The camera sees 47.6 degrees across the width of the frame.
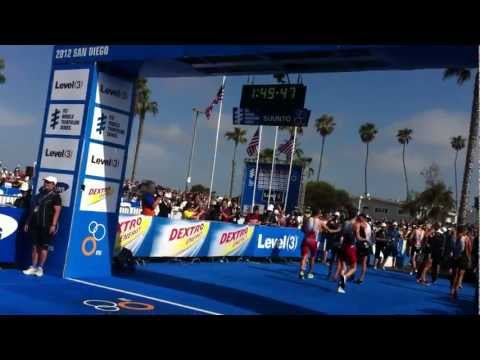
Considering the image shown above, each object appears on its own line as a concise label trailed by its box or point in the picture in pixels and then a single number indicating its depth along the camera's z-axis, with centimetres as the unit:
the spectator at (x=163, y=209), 1653
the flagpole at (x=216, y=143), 2915
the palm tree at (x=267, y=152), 5672
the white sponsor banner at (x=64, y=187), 999
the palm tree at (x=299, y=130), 4740
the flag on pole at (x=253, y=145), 2712
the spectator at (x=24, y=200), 1122
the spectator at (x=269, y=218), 2155
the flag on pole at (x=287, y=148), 2780
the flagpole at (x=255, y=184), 2936
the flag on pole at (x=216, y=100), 2191
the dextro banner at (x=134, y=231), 1266
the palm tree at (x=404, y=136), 6944
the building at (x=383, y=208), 8858
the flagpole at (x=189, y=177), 3207
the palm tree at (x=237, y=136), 7175
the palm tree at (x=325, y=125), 6825
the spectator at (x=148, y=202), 1313
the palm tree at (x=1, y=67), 3930
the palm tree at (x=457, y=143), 6644
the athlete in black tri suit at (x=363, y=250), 1391
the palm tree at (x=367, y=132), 6856
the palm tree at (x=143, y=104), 4820
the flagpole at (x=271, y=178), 2945
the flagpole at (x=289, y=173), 2764
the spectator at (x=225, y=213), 1897
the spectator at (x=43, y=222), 960
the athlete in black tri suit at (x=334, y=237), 1444
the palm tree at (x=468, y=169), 2206
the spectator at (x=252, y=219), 1984
